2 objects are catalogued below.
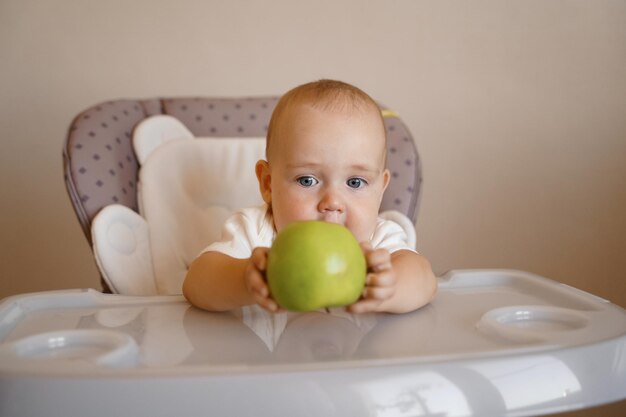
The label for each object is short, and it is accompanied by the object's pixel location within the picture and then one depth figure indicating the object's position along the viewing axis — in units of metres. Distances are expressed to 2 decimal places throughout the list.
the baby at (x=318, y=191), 0.79
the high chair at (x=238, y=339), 0.54
